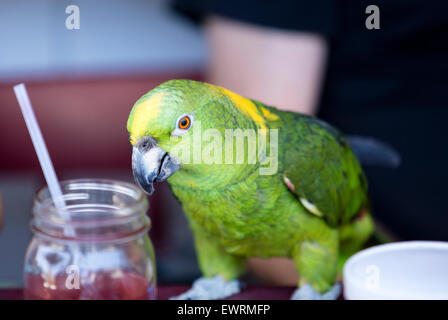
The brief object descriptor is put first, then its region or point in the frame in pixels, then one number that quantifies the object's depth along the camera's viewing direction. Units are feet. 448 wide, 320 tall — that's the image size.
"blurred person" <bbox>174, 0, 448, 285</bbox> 3.34
